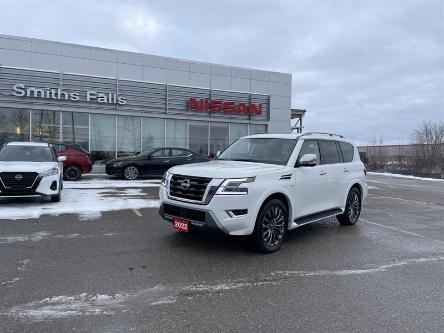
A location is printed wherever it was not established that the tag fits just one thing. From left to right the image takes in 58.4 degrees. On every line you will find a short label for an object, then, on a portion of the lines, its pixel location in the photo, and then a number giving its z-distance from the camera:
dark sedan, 17.36
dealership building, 20.11
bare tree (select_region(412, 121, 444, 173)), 33.06
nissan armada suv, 5.73
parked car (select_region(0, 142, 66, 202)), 9.41
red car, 16.27
